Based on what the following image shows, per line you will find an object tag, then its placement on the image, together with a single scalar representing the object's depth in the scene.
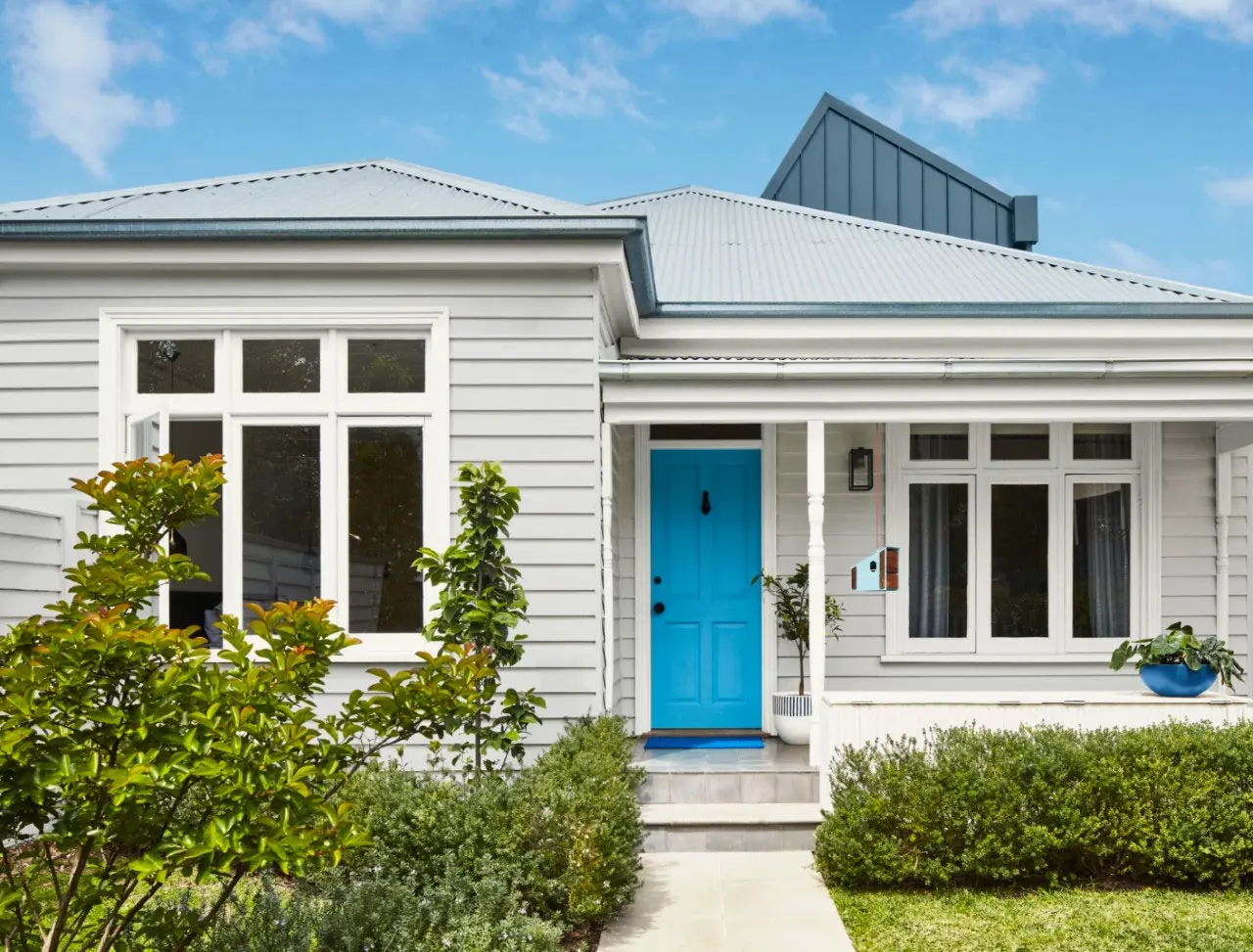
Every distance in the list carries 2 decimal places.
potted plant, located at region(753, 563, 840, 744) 7.98
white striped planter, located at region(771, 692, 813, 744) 7.91
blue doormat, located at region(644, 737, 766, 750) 7.92
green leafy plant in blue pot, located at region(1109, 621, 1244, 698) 6.89
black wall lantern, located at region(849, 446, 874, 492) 8.43
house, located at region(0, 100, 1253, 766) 6.75
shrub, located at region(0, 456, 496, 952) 3.10
